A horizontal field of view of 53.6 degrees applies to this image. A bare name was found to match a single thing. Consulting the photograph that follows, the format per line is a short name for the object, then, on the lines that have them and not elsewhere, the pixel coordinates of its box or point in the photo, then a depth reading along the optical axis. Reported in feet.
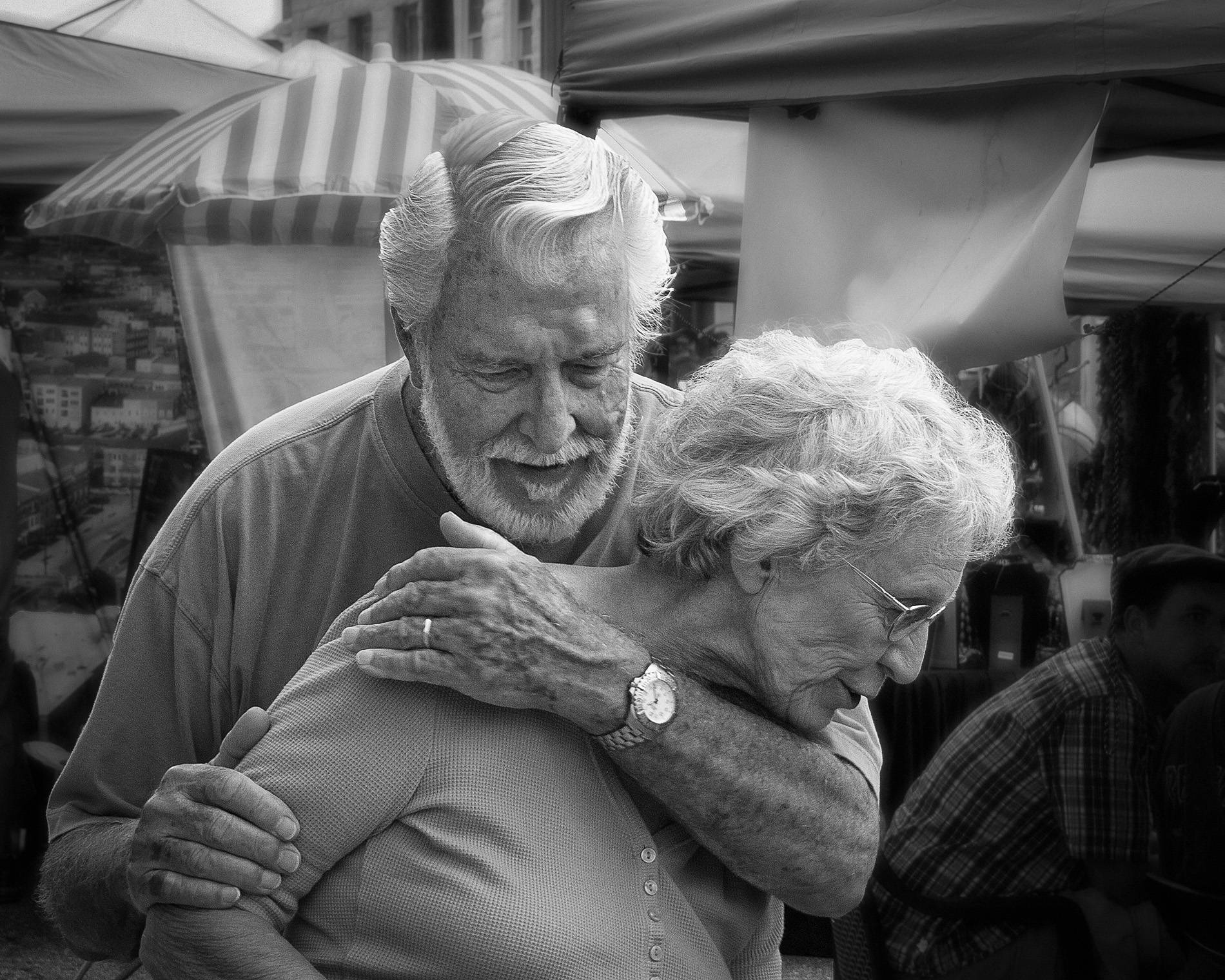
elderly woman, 4.38
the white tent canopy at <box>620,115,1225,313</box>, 14.56
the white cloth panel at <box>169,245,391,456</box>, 13.82
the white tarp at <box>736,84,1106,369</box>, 8.73
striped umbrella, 12.92
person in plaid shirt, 9.89
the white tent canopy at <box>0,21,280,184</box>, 14.29
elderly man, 4.67
